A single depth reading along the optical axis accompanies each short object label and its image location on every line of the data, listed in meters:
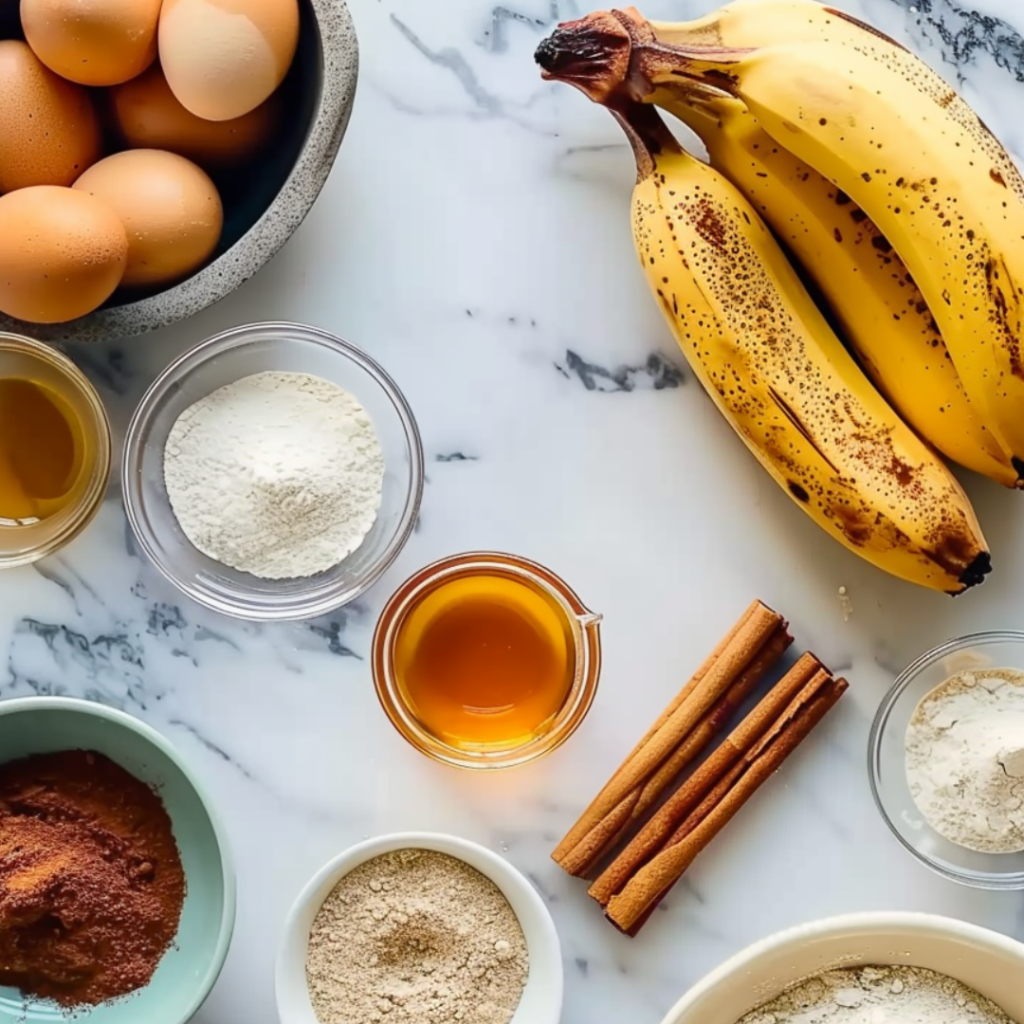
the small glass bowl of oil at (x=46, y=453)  1.16
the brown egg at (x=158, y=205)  1.05
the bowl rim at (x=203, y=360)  1.16
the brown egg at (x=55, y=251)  1.00
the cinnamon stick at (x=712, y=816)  1.16
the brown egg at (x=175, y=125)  1.08
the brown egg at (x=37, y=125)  1.05
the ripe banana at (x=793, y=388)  1.07
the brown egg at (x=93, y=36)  1.01
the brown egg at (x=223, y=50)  1.01
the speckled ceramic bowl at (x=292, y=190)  1.05
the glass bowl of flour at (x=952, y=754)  1.13
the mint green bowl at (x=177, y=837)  1.07
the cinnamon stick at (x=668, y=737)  1.17
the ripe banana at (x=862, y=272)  1.08
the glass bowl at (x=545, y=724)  1.16
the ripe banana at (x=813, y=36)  1.03
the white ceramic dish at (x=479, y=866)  1.10
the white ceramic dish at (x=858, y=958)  1.06
